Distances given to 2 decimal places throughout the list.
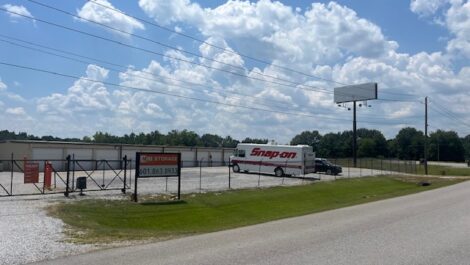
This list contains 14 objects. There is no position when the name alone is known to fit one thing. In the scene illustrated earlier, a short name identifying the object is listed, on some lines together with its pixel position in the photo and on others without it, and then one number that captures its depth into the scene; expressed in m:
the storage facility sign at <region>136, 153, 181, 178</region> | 23.61
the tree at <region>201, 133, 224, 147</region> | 184.11
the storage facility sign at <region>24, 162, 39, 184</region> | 23.75
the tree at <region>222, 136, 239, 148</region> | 184.12
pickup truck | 55.47
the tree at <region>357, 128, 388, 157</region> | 160.51
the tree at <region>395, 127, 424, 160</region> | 170.38
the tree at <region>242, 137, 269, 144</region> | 155.09
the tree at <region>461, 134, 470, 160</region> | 177.95
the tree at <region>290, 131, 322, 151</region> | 178.00
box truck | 45.59
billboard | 90.31
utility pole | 71.25
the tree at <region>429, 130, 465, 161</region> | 168.25
